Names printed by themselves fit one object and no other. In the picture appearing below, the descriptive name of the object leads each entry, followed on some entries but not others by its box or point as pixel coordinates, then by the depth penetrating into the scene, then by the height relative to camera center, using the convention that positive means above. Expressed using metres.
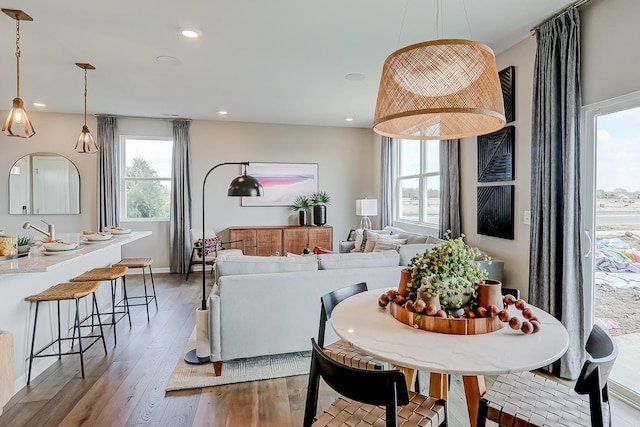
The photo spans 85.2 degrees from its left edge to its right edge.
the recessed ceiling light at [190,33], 2.93 +1.51
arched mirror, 5.73 +0.41
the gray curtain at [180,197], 6.10 +0.20
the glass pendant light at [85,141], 4.05 +0.81
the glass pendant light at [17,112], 2.68 +0.78
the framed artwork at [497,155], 3.24 +0.50
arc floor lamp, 2.73 -0.92
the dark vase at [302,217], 6.54 -0.18
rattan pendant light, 1.44 +0.54
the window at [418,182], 5.08 +0.40
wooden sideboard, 6.11 -0.55
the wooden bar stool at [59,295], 2.51 -0.63
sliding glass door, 2.34 -0.15
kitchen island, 2.34 -0.64
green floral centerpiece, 1.56 -0.32
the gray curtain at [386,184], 6.15 +0.41
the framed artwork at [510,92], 3.23 +1.07
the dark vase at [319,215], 6.51 -0.14
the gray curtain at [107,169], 5.84 +0.68
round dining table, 1.24 -0.56
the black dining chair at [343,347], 1.78 -0.78
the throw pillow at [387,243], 4.49 -0.47
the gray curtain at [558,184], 2.52 +0.17
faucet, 3.25 -0.22
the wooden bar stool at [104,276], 3.11 -0.60
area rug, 2.57 -1.28
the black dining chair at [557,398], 1.19 -0.81
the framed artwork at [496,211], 3.25 -0.04
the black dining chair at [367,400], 1.13 -0.68
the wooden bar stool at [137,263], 3.70 -0.59
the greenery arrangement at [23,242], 2.88 -0.27
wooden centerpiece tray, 1.51 -0.52
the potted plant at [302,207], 6.55 +0.02
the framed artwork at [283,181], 6.54 +0.52
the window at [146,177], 6.21 +0.57
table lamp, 6.02 -0.01
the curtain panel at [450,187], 3.99 +0.24
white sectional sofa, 2.69 -0.70
